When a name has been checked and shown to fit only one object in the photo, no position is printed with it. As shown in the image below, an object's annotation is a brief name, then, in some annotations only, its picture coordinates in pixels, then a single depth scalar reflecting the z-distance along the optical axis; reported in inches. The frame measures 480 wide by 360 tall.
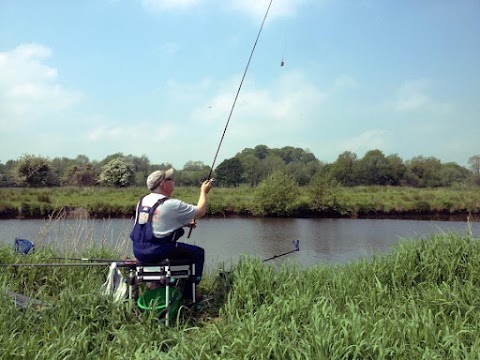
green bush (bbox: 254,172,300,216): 973.2
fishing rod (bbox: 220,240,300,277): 183.5
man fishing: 148.3
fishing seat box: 146.8
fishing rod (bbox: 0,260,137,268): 161.3
